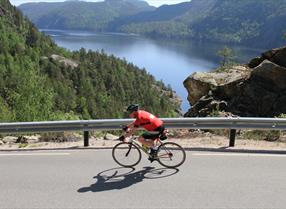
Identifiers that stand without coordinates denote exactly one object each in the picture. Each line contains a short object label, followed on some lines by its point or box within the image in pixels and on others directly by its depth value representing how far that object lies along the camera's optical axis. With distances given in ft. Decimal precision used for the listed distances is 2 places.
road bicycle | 30.14
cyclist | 28.55
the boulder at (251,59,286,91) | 51.49
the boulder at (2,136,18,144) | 41.53
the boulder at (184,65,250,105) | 55.45
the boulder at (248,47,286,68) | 54.44
